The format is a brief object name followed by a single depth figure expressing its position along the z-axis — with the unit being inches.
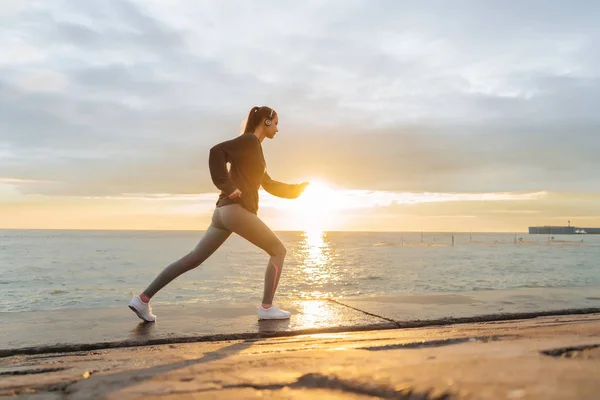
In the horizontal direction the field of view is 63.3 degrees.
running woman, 180.9
